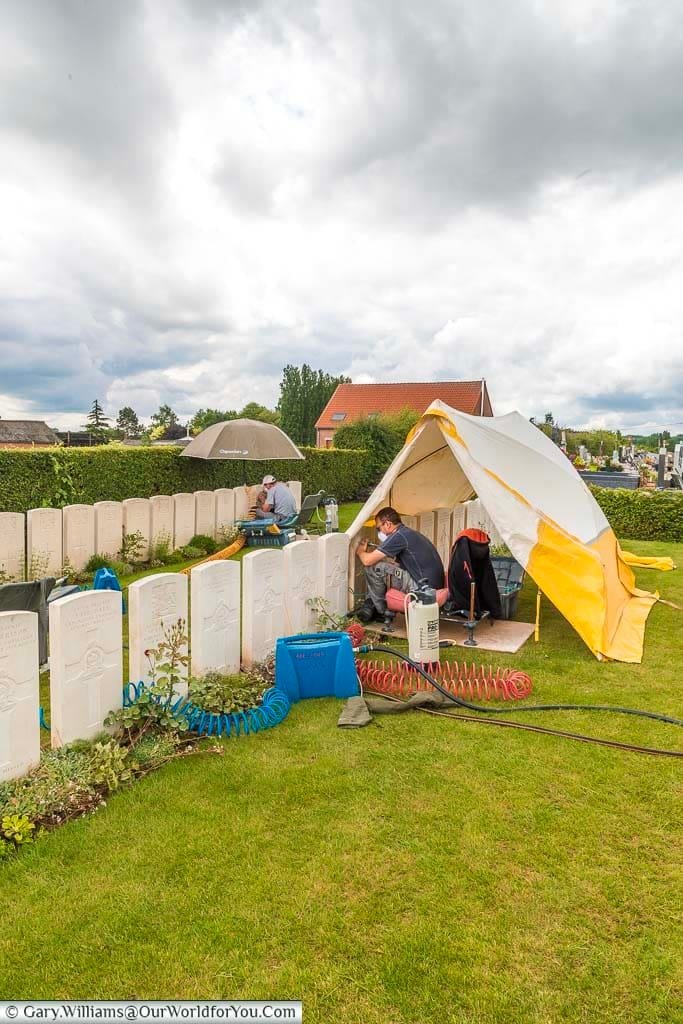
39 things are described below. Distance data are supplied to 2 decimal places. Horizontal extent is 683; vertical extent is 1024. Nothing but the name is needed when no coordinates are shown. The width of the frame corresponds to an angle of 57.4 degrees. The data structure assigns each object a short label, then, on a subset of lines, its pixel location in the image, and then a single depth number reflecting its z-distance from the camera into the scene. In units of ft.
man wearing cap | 44.09
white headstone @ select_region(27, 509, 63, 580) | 29.14
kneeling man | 21.53
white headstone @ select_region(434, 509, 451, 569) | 33.22
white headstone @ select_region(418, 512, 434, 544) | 32.12
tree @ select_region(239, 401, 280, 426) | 231.91
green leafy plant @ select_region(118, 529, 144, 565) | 34.63
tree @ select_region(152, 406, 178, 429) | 351.05
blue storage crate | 16.42
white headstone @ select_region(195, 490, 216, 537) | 41.35
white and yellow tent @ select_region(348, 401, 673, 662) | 20.61
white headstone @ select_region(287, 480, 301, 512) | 56.61
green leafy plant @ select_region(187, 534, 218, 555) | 39.75
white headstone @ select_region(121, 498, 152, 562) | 35.06
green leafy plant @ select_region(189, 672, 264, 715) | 14.60
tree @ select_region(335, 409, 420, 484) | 79.36
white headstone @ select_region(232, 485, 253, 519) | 45.47
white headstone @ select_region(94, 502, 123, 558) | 33.19
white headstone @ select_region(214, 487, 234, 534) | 43.47
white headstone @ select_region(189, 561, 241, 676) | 15.61
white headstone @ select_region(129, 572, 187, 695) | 13.80
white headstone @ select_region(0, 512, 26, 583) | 27.89
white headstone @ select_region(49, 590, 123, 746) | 12.12
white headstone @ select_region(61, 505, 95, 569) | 31.45
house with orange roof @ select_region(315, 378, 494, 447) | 162.09
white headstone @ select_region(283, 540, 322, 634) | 19.43
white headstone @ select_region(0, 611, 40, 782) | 11.04
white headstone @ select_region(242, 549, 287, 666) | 17.43
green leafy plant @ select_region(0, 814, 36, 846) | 10.23
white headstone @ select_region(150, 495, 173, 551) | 36.94
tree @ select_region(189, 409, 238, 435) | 274.57
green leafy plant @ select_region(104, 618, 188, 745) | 13.26
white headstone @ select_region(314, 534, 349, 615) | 21.59
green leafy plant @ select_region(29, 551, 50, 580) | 28.88
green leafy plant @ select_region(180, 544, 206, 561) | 38.29
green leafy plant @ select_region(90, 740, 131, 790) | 11.86
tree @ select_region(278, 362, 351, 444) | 207.92
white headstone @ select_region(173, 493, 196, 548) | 39.17
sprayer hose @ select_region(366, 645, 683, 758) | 13.94
